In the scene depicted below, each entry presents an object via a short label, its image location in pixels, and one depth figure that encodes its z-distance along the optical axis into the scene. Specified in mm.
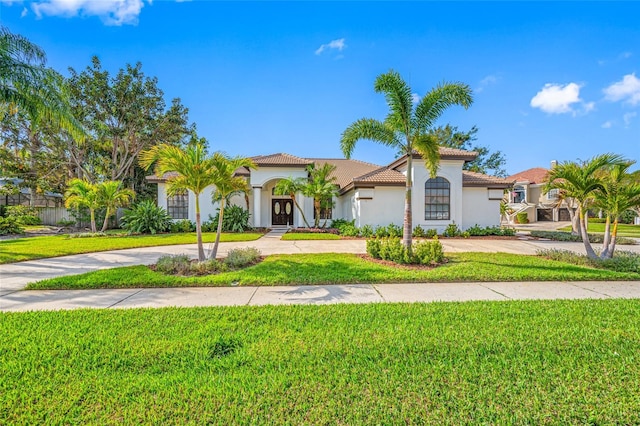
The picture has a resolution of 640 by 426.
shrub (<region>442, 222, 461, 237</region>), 16938
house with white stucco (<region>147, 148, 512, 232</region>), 17297
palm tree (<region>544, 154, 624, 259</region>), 8625
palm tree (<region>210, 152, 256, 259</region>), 8055
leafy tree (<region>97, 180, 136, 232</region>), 17058
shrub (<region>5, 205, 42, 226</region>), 20484
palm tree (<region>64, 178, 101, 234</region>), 16562
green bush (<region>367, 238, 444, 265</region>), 8336
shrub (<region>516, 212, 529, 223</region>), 37875
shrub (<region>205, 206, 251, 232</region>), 18828
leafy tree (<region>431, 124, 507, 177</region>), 34062
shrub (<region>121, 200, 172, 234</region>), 17969
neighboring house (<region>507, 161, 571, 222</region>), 39719
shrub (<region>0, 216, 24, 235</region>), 17547
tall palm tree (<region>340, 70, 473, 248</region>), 8742
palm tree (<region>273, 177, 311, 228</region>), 18266
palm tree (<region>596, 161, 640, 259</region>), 8289
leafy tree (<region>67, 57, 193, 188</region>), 21656
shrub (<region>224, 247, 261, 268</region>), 8039
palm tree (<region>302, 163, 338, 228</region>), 18250
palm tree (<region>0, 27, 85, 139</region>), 10477
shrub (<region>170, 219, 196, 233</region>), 19109
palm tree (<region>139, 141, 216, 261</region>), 7605
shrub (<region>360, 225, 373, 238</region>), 16484
